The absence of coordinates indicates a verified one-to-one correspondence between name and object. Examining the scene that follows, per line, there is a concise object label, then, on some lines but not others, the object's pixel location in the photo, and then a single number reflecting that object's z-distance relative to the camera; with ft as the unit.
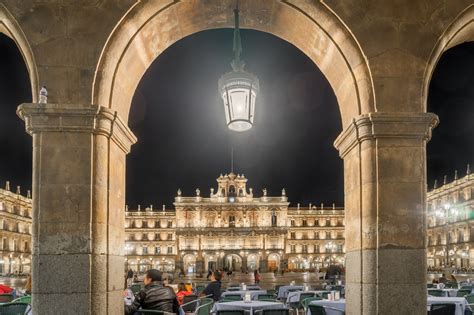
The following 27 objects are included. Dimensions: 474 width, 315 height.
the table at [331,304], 31.20
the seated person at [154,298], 20.70
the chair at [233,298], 38.59
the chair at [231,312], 29.76
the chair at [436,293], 41.86
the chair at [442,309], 31.40
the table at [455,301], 32.48
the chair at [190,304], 34.81
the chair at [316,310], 29.61
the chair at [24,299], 34.92
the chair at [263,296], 38.97
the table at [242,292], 46.52
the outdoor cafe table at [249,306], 33.22
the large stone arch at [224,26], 19.44
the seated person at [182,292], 36.70
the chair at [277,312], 30.63
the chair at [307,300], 34.29
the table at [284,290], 53.42
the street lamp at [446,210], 98.12
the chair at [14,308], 31.35
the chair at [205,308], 28.12
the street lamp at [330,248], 283.05
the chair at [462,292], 44.37
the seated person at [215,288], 37.50
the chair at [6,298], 39.83
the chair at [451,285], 53.78
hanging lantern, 18.48
